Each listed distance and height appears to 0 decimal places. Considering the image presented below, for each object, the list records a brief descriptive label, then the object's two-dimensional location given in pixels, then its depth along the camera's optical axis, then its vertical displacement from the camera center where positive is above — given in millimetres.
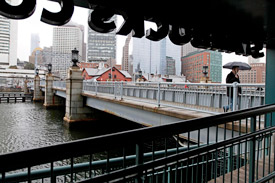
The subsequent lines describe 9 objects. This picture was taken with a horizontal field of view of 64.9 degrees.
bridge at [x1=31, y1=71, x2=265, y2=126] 7440 -751
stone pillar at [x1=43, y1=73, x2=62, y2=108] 36000 -1859
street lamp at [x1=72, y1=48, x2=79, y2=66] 21859 +2935
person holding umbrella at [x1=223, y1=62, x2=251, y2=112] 6988 +303
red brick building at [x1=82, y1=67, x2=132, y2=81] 62594 +3397
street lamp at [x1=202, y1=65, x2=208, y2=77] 23156 +1836
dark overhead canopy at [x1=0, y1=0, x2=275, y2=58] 2314 +982
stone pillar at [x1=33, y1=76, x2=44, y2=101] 46562 -1477
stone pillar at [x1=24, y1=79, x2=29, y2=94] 63519 -1488
